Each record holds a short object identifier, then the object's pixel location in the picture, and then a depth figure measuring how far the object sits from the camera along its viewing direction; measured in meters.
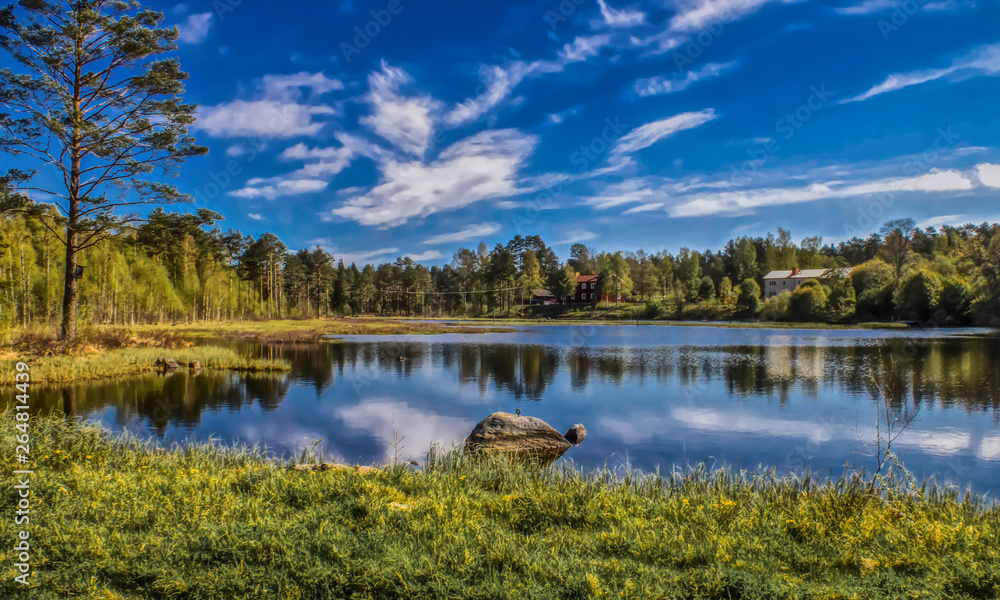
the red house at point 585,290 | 121.65
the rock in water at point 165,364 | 25.83
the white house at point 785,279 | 109.19
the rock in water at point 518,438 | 13.10
